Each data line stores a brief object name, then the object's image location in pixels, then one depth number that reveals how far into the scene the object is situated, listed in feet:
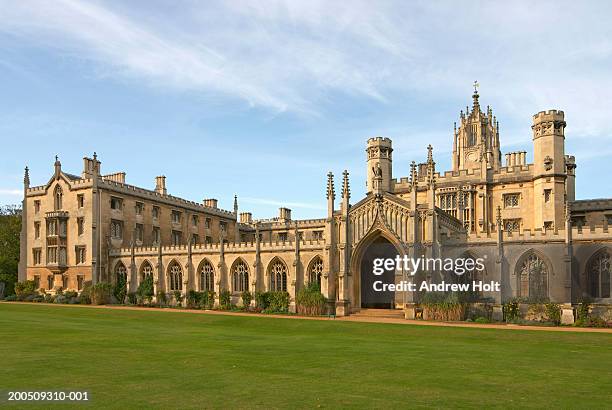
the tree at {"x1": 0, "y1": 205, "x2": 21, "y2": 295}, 201.98
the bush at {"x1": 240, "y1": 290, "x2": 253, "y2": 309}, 147.43
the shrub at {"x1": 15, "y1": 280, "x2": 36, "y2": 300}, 179.32
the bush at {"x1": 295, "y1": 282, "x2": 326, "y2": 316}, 132.57
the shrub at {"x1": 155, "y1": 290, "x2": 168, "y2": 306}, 162.91
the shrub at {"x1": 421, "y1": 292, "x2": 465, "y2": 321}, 115.14
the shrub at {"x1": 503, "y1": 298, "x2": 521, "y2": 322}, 114.83
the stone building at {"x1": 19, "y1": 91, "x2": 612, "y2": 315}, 118.21
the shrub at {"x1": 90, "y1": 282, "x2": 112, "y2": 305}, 165.99
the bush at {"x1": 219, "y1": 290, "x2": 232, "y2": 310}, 150.30
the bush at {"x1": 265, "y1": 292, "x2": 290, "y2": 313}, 139.03
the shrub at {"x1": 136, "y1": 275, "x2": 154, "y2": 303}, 166.91
